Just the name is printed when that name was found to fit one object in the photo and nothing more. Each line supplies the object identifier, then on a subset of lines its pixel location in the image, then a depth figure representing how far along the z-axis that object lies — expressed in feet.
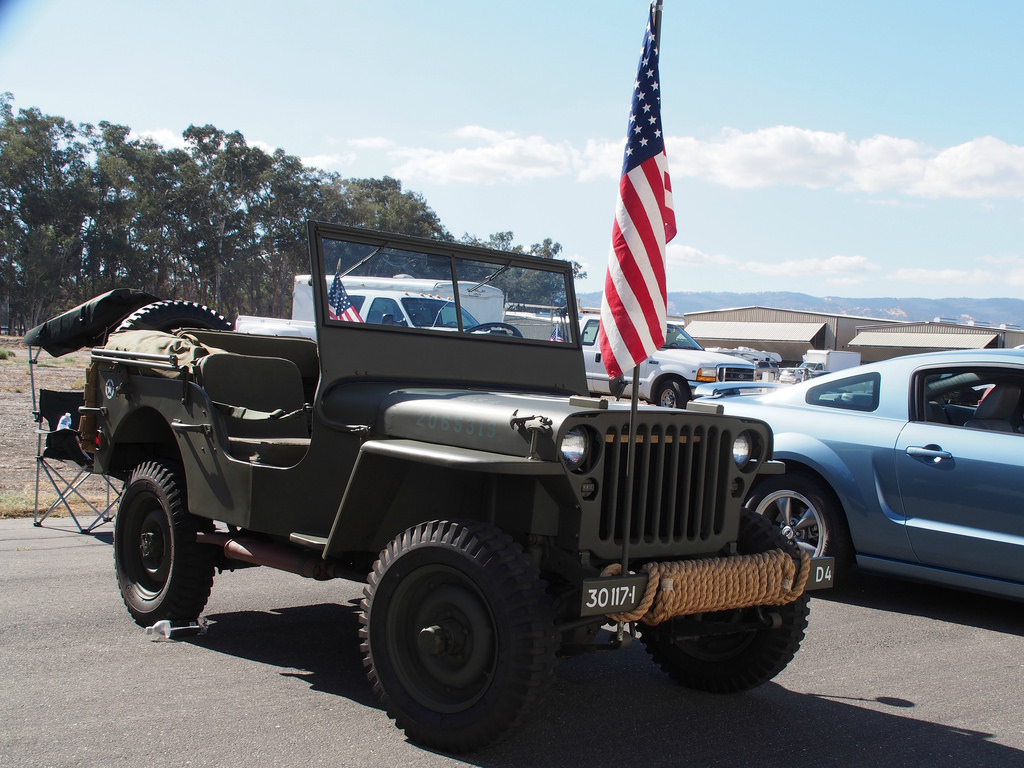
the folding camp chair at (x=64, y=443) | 23.30
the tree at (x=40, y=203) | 160.45
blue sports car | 17.20
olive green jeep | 10.80
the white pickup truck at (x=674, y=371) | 54.85
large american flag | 12.23
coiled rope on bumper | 10.91
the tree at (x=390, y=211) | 183.83
